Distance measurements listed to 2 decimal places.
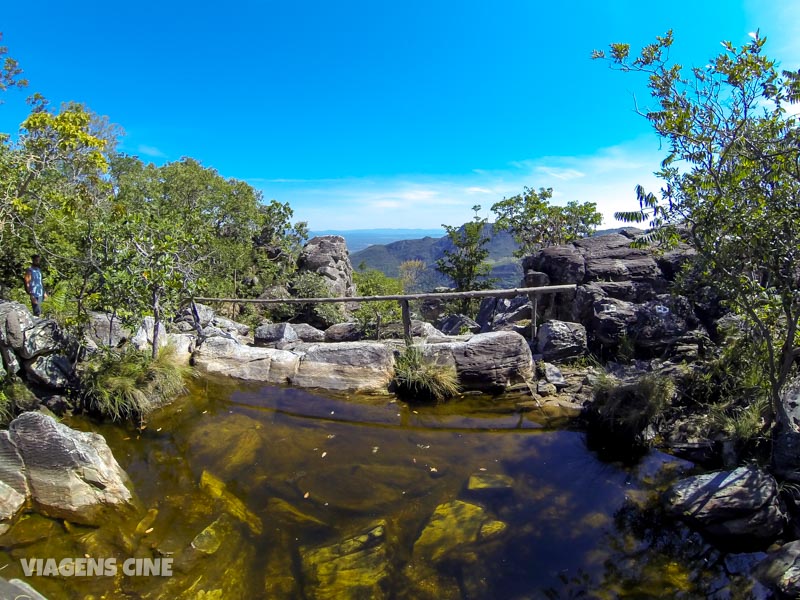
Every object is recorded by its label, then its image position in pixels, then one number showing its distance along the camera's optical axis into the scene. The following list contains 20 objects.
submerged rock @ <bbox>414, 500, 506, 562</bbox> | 4.63
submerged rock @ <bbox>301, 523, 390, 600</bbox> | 4.12
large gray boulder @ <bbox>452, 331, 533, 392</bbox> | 8.51
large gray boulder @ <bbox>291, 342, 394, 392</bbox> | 8.71
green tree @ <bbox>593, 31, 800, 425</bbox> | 4.47
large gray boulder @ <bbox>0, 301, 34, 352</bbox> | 6.84
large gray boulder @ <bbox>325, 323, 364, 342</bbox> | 11.47
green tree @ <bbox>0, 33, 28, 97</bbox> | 12.96
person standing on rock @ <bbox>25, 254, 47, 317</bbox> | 8.44
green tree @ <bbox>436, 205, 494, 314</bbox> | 16.00
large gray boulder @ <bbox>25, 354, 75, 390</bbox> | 7.11
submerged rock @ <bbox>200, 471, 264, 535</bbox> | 5.00
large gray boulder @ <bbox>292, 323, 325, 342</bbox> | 12.02
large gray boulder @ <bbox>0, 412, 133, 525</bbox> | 4.97
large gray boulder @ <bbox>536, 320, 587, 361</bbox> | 9.24
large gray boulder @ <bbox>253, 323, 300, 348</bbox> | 10.86
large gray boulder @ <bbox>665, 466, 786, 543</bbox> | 4.64
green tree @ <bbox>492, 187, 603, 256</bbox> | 16.17
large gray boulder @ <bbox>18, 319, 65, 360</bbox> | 7.03
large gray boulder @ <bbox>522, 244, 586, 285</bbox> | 10.82
